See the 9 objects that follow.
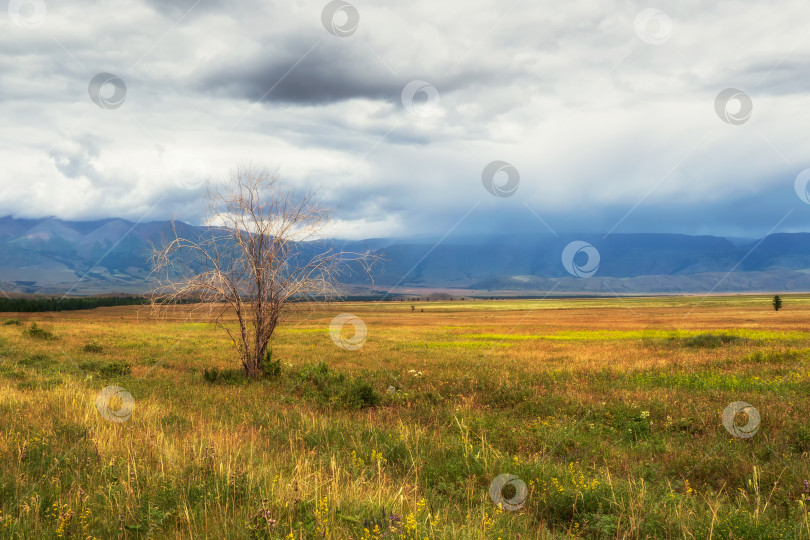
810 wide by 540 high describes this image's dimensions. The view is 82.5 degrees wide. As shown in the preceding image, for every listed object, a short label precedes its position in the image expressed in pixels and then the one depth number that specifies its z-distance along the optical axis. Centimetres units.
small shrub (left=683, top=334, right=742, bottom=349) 2698
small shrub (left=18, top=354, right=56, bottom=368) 1905
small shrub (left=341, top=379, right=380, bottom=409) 1273
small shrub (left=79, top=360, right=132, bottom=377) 1775
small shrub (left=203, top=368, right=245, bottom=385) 1609
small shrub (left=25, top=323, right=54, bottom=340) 3227
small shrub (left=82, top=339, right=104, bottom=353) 2643
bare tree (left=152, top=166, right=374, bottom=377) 1490
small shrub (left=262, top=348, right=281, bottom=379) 1677
